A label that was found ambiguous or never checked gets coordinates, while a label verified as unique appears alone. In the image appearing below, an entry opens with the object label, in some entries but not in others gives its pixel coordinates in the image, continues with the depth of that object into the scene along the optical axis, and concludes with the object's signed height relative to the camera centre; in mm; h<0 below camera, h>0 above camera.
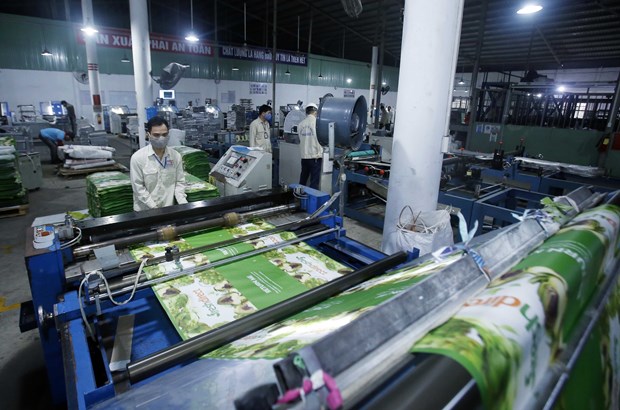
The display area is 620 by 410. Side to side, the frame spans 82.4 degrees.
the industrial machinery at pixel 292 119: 7601 -52
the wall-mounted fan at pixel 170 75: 6363 +648
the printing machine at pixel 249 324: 539 -644
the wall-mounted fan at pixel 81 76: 12242 +1076
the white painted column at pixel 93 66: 8016 +990
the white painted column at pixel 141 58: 6426 +956
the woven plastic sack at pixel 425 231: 2561 -793
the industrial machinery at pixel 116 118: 12766 -289
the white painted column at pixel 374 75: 11028 +1438
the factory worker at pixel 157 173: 2926 -511
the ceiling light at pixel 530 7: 5386 +1752
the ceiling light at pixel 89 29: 7928 +1723
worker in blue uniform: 8172 -678
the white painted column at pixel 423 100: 2553 +157
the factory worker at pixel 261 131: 5752 -254
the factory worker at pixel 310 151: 5384 -513
